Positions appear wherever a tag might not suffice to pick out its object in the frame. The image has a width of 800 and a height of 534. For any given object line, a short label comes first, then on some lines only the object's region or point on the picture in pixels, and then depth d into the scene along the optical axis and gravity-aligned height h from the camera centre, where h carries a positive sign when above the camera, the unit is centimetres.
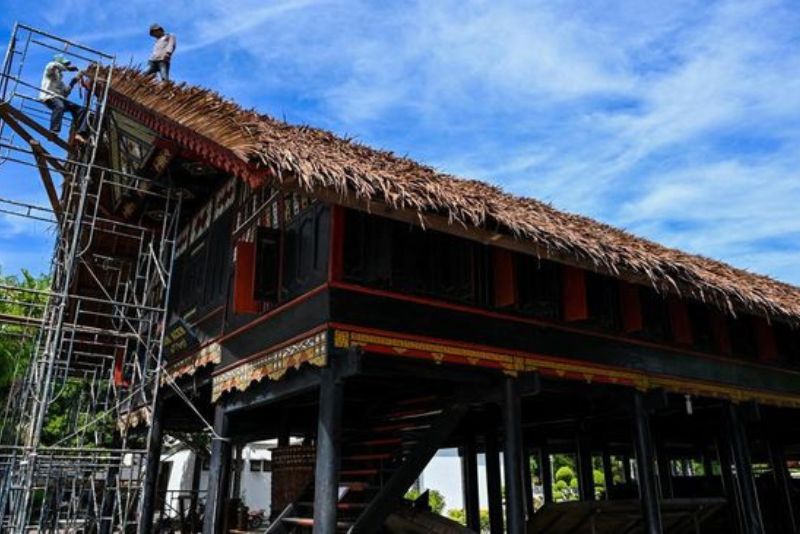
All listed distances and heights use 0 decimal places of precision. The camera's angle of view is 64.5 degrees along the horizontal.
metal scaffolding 786 +312
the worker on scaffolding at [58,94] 879 +524
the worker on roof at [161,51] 909 +604
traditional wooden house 567 +184
